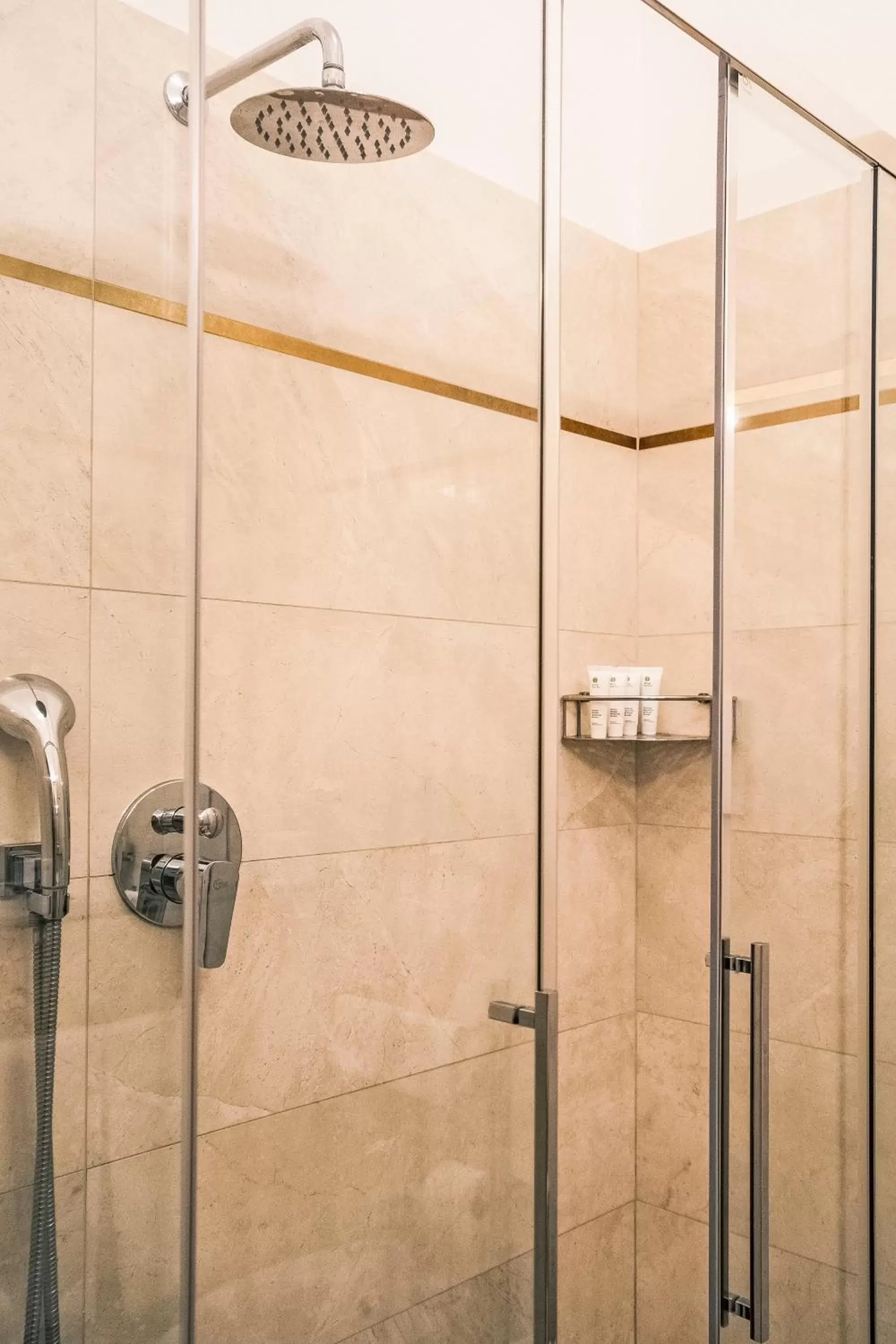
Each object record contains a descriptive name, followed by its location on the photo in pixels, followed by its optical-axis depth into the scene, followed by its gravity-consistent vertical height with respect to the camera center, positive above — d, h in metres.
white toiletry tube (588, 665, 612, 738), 1.36 +0.00
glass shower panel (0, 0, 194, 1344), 0.91 +0.10
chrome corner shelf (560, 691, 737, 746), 1.29 -0.02
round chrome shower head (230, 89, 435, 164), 0.93 +0.48
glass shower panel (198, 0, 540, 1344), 0.94 -0.01
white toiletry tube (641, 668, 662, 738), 1.40 -0.02
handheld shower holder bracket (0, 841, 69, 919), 0.89 -0.16
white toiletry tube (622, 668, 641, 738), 1.39 -0.02
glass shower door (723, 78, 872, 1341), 1.32 -0.01
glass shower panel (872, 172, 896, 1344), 1.39 -0.17
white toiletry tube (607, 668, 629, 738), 1.39 -0.02
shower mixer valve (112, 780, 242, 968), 0.94 -0.15
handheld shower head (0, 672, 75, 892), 0.90 -0.06
